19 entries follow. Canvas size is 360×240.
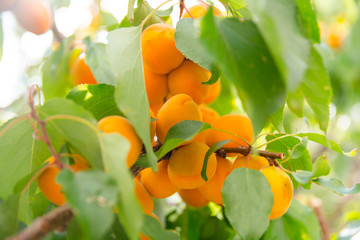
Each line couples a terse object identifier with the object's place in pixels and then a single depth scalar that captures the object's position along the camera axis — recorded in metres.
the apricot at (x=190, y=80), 0.44
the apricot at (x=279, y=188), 0.38
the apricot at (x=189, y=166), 0.40
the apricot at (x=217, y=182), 0.42
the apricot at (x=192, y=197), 0.53
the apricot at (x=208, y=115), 0.47
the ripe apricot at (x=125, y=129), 0.34
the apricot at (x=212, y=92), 0.51
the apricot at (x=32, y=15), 0.71
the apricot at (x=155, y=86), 0.46
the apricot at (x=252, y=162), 0.41
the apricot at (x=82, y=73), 0.52
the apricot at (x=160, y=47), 0.43
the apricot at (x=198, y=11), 0.46
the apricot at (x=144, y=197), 0.42
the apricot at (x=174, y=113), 0.40
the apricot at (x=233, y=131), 0.44
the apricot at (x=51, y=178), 0.33
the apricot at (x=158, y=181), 0.43
